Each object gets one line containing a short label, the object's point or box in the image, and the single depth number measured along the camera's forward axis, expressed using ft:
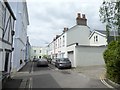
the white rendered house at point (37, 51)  137.38
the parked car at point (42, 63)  50.01
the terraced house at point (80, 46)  41.60
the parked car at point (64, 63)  40.30
